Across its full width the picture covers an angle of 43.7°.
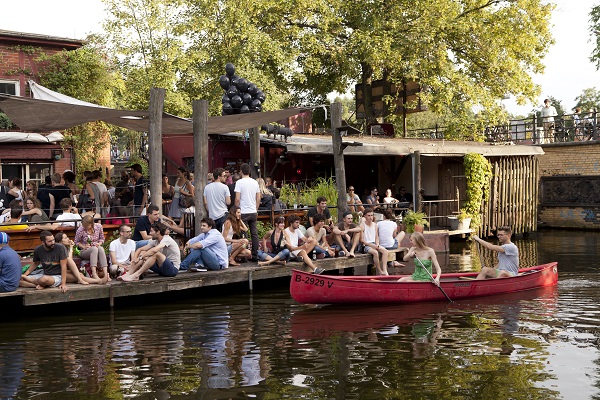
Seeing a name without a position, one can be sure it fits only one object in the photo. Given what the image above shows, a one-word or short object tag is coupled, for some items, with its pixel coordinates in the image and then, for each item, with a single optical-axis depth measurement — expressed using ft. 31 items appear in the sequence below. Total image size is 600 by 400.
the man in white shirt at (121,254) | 41.65
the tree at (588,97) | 191.31
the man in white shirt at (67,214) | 44.21
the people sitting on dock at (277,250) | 47.50
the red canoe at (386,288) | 40.75
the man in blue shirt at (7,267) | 36.63
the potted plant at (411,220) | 65.82
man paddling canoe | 45.14
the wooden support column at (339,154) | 53.42
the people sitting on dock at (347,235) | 51.37
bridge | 97.86
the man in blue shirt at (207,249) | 43.68
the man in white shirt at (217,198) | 45.65
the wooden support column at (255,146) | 59.06
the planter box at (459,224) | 81.41
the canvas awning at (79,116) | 41.75
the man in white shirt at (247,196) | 45.80
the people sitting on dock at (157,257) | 41.04
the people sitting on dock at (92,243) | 39.99
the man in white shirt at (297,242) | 47.78
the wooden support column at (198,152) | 45.96
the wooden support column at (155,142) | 44.14
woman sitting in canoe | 42.65
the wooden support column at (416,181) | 72.49
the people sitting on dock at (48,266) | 37.91
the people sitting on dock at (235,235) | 45.81
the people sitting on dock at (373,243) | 51.70
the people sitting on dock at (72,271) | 38.96
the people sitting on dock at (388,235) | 53.57
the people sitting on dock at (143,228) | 42.47
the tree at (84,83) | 80.53
